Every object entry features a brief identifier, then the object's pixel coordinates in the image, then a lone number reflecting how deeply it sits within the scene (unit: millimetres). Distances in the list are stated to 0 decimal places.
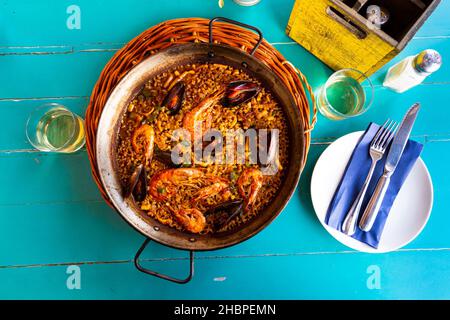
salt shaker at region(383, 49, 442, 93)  738
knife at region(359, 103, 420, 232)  758
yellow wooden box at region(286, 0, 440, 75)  675
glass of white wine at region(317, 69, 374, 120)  788
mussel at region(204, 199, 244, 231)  738
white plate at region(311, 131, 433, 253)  771
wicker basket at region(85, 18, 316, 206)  747
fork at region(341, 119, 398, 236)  762
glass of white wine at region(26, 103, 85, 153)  795
